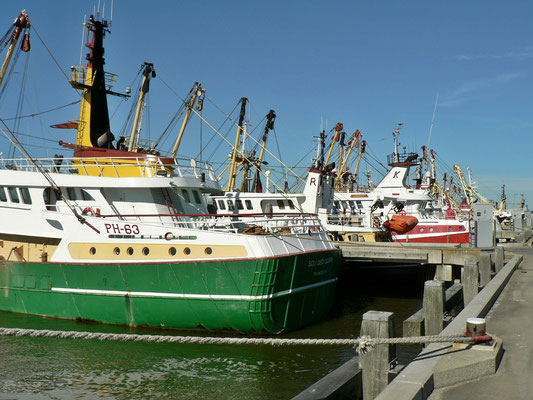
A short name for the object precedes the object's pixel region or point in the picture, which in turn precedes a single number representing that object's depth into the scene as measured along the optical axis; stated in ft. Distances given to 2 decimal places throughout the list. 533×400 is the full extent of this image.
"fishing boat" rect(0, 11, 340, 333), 44.01
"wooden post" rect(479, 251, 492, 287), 44.32
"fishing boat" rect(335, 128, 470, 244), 101.35
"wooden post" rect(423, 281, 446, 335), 29.32
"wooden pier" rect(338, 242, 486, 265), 60.23
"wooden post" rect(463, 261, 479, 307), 39.60
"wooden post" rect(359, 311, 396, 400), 17.67
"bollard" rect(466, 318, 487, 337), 18.98
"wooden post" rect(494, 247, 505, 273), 48.41
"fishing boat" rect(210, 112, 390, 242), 81.10
